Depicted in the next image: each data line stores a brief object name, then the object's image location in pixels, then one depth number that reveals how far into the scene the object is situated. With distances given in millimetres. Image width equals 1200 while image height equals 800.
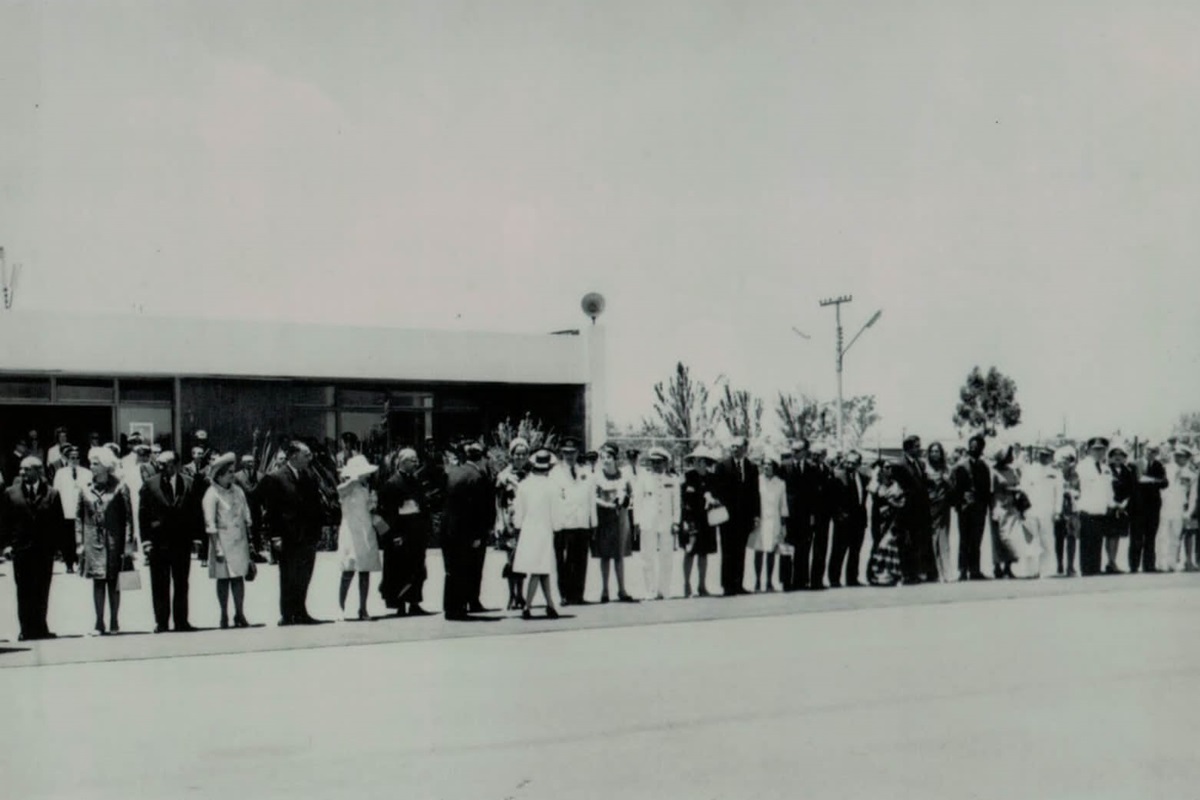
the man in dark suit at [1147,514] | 19453
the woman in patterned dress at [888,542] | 17500
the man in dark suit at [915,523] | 17625
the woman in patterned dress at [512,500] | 15281
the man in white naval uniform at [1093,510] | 19016
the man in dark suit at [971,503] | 18078
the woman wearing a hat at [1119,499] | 19188
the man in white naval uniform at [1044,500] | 18672
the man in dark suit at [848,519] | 17547
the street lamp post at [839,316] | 53969
